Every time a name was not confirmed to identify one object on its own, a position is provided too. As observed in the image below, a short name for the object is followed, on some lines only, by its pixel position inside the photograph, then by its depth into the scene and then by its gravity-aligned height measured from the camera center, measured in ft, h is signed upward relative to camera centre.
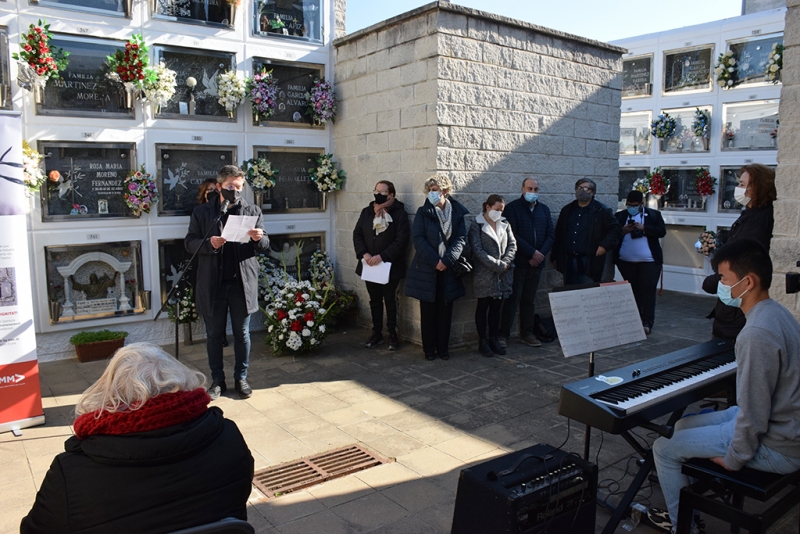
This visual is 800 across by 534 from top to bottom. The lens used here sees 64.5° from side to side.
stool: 8.66 -4.41
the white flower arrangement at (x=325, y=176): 24.95 +0.36
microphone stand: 16.84 -1.31
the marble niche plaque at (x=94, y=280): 20.01 -3.15
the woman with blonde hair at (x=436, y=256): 20.54 -2.24
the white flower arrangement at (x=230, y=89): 22.16 +3.33
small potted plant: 19.92 -5.06
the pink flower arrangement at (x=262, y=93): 22.71 +3.25
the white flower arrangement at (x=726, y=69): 31.68 +5.98
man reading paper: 16.65 -2.44
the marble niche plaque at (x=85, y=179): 19.65 +0.11
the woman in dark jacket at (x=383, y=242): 21.67 -1.95
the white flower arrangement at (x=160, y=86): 20.39 +3.14
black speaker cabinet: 8.58 -4.29
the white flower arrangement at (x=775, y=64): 28.02 +5.56
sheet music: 11.76 -2.49
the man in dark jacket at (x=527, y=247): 22.53 -2.12
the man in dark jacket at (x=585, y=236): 23.44 -1.77
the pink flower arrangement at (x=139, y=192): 20.58 -0.29
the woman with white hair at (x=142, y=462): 5.93 -2.70
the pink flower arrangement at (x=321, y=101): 24.56 +3.24
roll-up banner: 14.07 -2.77
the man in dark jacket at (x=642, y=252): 25.09 -2.50
